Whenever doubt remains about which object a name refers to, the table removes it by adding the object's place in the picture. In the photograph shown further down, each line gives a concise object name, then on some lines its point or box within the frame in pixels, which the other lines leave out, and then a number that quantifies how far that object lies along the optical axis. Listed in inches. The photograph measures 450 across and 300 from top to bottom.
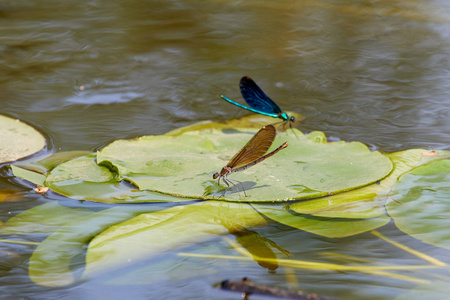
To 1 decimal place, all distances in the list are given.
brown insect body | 188.9
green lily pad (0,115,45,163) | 229.8
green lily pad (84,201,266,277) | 149.7
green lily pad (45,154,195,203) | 187.9
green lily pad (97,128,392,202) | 184.5
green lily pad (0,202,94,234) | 173.5
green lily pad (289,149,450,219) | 173.8
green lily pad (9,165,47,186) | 202.4
